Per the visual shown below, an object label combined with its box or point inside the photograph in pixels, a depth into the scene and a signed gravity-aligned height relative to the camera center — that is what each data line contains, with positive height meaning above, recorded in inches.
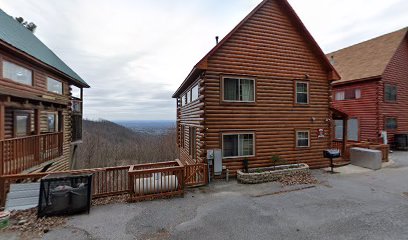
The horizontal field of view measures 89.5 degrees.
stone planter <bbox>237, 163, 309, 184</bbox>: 385.4 -100.3
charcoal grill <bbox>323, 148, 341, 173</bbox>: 442.0 -68.3
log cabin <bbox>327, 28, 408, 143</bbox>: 693.3 +113.2
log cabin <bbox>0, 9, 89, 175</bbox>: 314.8 +34.0
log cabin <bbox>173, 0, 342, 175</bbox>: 412.5 +60.6
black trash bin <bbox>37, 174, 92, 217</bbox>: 253.6 -93.7
